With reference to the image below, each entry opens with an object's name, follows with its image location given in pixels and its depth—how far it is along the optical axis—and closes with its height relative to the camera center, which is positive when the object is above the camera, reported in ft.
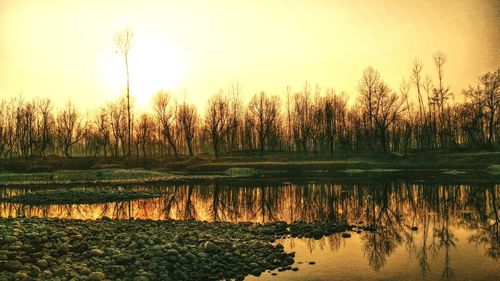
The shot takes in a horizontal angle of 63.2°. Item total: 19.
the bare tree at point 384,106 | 256.11 +28.08
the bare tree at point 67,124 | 336.90 +29.32
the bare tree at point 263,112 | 307.99 +32.55
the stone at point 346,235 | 57.16 -11.77
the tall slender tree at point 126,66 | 234.46 +54.39
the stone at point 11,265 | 37.33 -9.66
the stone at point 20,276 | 35.24 -10.04
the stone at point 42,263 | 38.73 -9.86
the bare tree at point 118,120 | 328.90 +31.08
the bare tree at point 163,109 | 317.40 +37.41
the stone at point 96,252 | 43.32 -10.04
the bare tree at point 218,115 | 311.06 +30.94
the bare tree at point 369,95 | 263.49 +36.78
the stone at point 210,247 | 45.50 -10.38
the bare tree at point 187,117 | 321.32 +31.25
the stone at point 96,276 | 36.68 -10.67
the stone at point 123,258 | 41.45 -10.34
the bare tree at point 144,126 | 354.13 +27.33
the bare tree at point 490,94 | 249.55 +33.48
